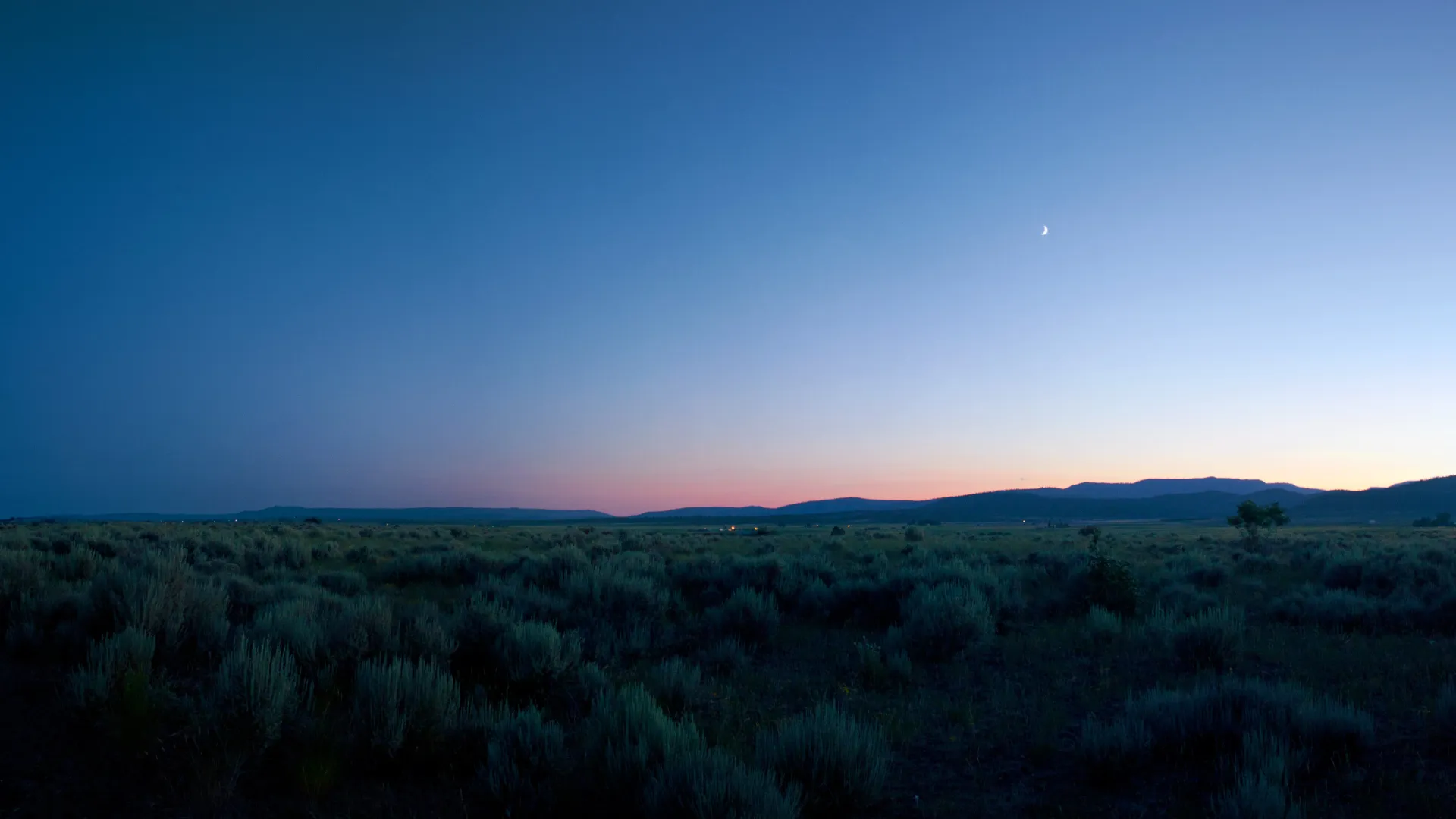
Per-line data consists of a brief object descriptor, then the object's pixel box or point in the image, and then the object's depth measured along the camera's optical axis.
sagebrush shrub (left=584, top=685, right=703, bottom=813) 4.85
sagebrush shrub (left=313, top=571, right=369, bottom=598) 13.18
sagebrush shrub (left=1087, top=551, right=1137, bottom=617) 12.71
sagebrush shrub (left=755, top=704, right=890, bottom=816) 5.07
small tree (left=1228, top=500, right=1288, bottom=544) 37.62
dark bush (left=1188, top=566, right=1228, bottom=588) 17.08
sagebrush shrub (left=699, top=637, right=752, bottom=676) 9.13
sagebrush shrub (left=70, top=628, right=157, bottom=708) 5.97
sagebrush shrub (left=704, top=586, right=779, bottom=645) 10.91
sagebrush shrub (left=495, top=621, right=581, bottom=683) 7.41
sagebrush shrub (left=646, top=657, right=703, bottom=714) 7.28
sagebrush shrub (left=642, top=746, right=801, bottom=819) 4.18
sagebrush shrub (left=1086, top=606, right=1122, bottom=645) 10.68
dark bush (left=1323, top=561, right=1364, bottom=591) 15.64
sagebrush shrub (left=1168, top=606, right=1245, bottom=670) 9.02
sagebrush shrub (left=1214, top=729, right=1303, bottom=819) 4.36
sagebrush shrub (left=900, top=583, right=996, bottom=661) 9.89
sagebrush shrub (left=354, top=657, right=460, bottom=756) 5.72
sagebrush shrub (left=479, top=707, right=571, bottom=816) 4.93
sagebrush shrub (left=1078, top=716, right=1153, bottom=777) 5.68
